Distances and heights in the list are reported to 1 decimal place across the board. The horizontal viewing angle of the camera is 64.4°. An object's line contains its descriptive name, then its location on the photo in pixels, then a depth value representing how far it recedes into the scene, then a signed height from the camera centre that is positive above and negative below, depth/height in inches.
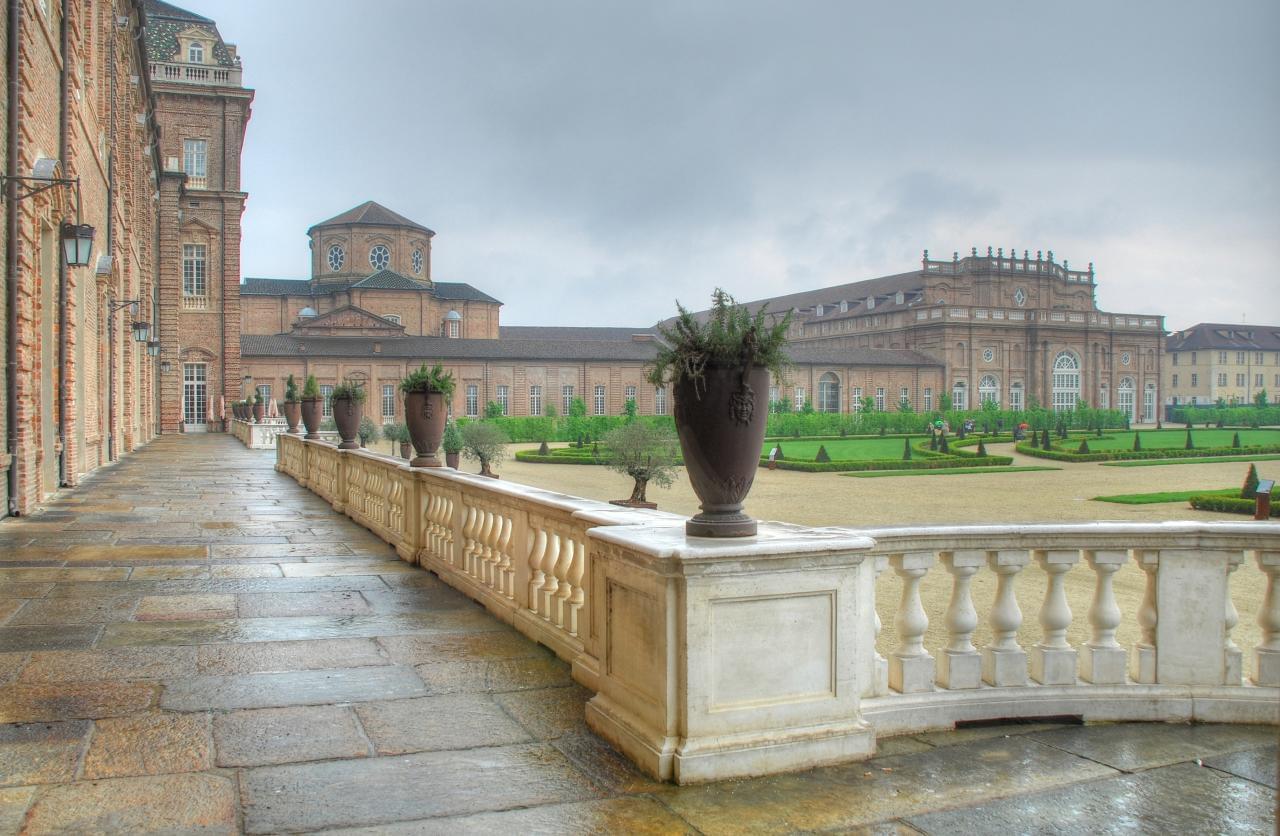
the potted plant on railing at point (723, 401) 145.1 +0.7
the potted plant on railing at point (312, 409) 669.9 -4.0
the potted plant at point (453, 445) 1213.7 -49.9
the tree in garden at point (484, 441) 1214.3 -43.8
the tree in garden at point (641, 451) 868.6 -39.8
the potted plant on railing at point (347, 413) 520.1 -4.8
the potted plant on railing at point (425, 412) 354.9 -2.8
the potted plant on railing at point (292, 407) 895.9 -3.4
